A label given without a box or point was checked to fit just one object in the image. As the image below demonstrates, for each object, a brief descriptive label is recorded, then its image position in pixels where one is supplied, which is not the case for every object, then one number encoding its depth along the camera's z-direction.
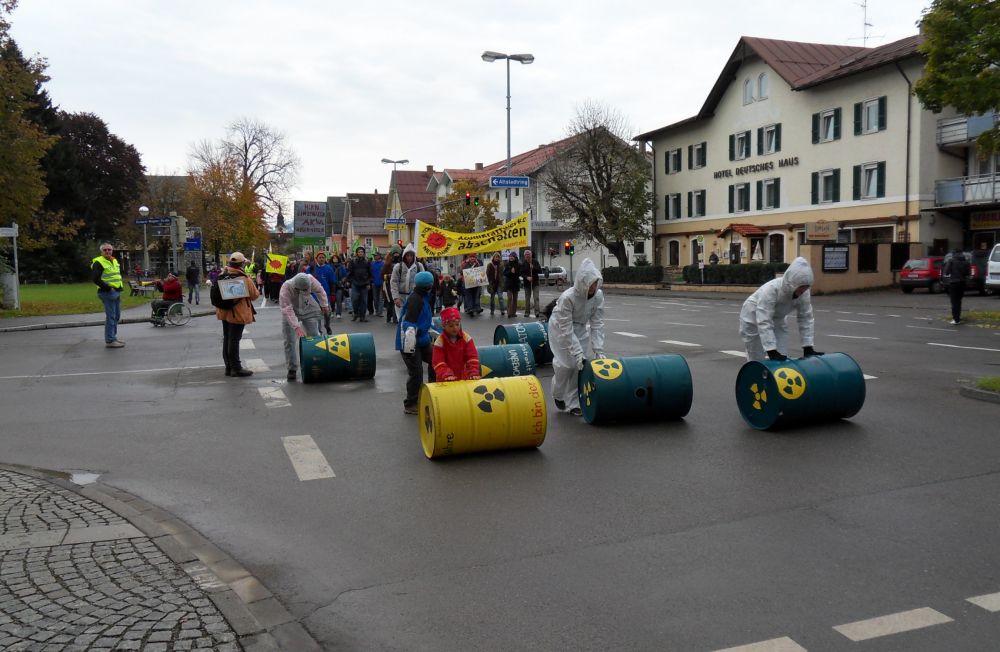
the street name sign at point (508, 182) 25.99
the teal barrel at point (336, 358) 12.19
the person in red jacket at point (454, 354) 8.16
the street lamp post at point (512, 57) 33.59
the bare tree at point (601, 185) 55.62
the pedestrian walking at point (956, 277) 19.38
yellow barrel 7.41
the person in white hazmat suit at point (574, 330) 9.25
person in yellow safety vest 17.02
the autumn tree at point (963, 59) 19.66
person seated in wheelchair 23.39
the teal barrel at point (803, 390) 8.23
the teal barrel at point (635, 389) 8.75
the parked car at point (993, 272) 28.30
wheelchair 23.36
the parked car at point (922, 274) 32.62
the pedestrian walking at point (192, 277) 34.62
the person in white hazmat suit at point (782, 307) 8.73
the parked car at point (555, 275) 57.45
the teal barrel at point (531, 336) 12.99
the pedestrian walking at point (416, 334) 9.26
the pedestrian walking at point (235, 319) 12.94
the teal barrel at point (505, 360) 10.98
